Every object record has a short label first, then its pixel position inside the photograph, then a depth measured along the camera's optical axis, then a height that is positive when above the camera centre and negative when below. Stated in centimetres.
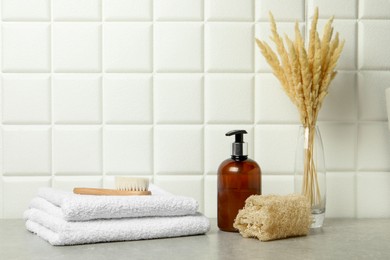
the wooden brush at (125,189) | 129 -16
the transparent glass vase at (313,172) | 143 -14
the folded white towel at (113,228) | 118 -23
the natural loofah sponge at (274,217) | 123 -21
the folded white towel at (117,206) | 119 -19
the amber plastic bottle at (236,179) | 133 -15
